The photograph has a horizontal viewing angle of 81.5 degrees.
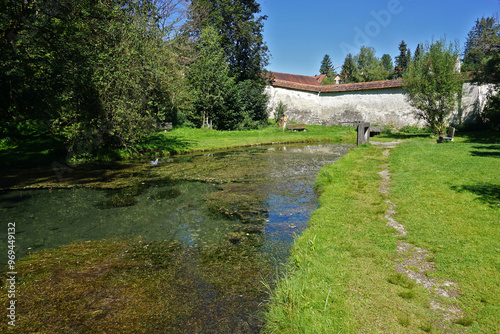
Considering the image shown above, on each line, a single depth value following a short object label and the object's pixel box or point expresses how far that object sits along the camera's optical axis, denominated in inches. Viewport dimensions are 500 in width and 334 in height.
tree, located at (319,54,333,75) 3639.3
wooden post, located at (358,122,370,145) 625.2
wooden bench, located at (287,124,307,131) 995.9
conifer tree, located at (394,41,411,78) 2655.0
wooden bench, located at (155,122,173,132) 802.9
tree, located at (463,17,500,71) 642.8
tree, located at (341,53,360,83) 2900.6
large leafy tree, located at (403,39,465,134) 658.2
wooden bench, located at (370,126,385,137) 774.7
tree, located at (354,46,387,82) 2446.2
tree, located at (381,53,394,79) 3169.0
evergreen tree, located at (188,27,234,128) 875.4
